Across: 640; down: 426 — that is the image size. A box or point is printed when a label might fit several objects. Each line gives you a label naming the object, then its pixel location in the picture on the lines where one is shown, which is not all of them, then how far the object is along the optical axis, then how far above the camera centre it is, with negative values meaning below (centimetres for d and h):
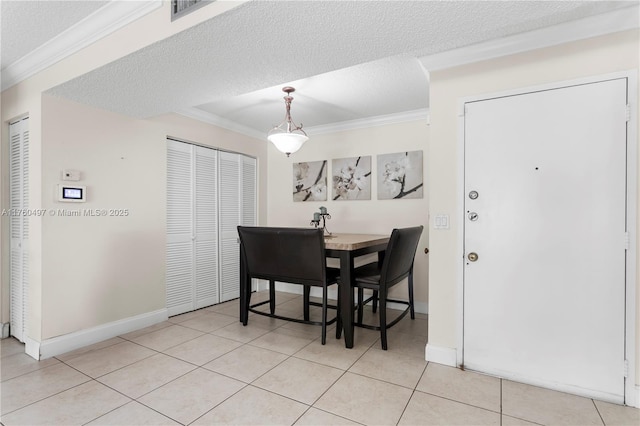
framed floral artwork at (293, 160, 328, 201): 429 +43
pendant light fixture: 296 +70
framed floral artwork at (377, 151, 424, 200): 365 +43
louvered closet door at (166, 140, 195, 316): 346 -20
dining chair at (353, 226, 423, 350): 258 -56
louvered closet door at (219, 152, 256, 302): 410 +2
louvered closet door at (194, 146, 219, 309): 377 -20
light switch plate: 230 -7
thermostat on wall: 251 +15
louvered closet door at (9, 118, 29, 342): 267 -12
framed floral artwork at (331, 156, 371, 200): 398 +43
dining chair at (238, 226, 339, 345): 267 -42
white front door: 183 -16
